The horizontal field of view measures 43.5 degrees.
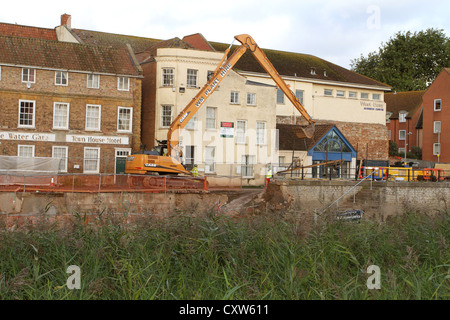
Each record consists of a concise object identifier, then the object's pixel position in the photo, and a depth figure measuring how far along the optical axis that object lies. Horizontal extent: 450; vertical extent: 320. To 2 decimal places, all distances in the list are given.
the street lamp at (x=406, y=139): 74.88
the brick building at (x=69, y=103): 36.84
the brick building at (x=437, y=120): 64.38
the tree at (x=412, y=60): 85.19
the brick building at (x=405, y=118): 74.19
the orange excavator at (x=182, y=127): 32.50
